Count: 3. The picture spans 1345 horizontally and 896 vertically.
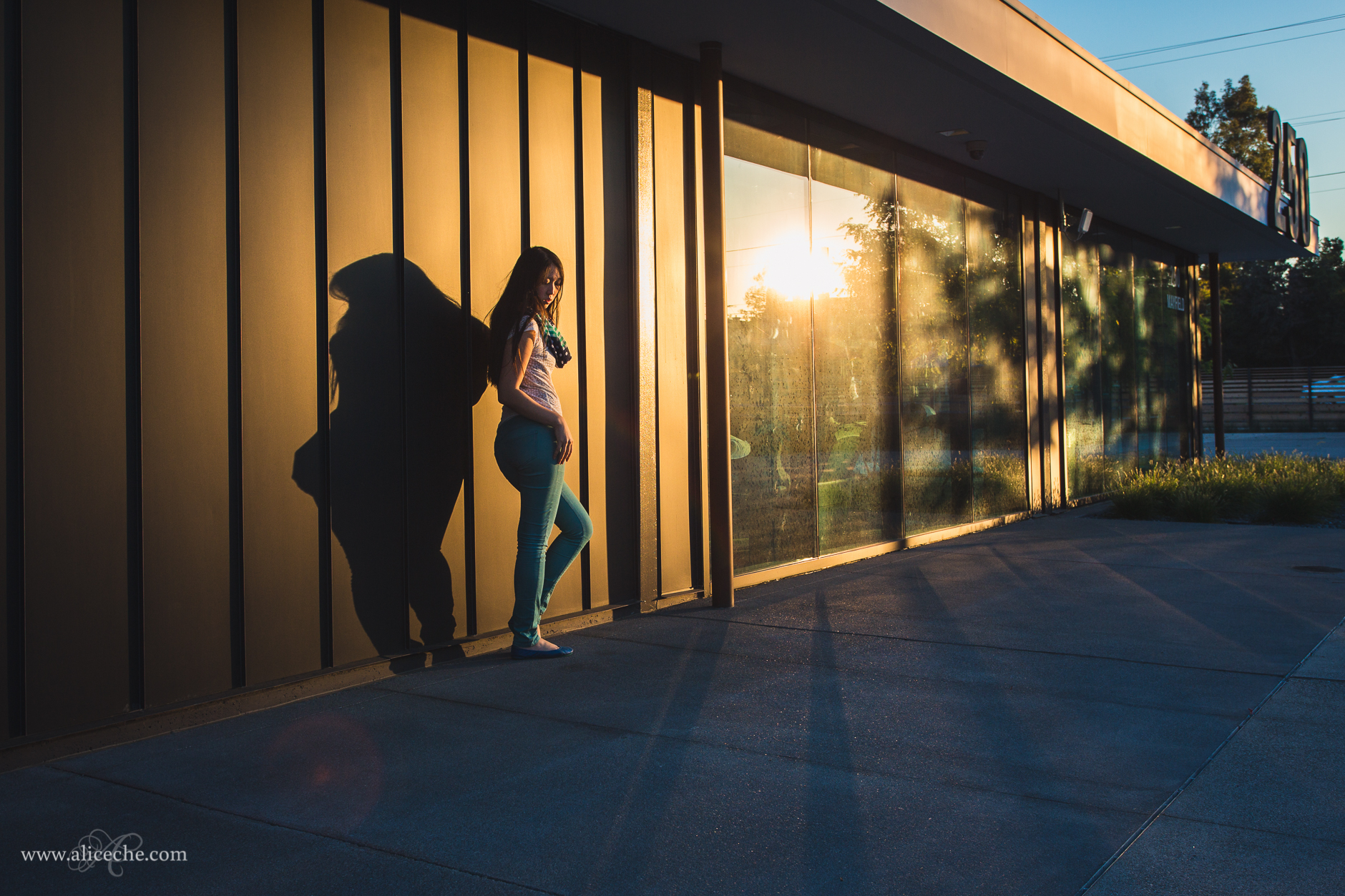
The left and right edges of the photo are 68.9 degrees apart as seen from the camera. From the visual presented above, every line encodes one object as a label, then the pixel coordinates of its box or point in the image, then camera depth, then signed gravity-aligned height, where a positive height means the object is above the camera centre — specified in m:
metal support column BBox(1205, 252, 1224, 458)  15.48 +1.86
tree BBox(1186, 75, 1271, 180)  34.47 +12.19
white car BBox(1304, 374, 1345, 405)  33.22 +2.15
